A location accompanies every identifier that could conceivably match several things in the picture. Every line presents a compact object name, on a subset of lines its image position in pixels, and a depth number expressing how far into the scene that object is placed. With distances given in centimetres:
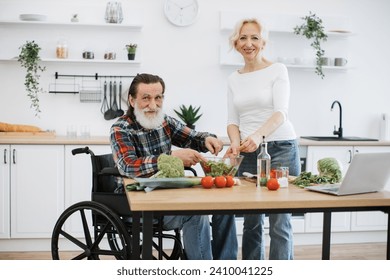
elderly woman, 275
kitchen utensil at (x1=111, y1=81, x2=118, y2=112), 468
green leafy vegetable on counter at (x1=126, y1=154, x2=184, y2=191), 231
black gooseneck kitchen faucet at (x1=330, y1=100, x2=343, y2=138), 486
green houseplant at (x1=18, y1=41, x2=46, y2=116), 445
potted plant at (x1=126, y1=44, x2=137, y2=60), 461
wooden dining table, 197
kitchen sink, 471
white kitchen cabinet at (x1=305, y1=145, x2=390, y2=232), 445
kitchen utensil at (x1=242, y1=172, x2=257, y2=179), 258
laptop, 209
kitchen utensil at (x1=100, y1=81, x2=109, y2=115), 470
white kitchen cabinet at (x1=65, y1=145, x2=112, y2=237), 420
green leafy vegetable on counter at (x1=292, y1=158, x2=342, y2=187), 247
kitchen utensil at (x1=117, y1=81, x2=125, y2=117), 468
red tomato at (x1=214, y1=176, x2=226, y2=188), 230
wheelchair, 248
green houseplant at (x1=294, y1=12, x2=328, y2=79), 482
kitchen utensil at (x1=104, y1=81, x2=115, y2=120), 468
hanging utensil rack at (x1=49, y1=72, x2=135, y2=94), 463
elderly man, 247
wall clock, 472
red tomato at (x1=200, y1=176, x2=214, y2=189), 227
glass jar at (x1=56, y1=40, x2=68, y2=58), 452
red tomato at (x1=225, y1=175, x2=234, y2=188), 233
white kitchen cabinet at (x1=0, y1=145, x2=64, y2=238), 413
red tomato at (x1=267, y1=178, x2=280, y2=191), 227
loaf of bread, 439
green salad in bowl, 244
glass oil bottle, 239
